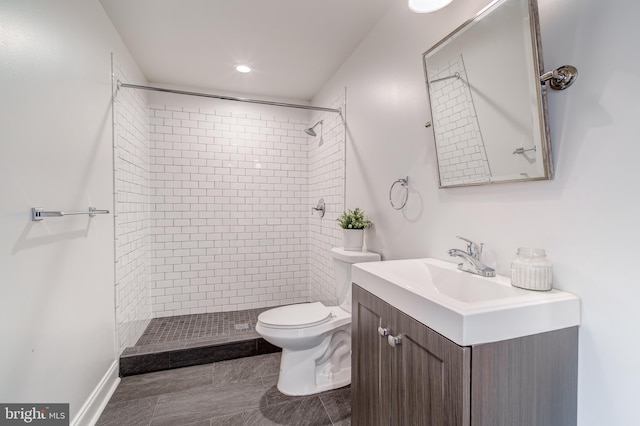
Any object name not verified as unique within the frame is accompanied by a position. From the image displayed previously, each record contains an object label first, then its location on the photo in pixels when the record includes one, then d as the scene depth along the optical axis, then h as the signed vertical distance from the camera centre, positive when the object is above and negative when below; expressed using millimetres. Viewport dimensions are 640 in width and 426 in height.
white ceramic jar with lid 970 -210
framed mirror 998 +456
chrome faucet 1197 -211
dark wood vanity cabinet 801 -519
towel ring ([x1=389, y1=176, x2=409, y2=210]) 1757 +150
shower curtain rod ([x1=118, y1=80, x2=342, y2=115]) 2204 +934
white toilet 1937 -894
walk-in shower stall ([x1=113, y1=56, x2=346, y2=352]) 2826 +36
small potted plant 2117 -141
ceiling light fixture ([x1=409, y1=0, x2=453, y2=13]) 1239 +898
